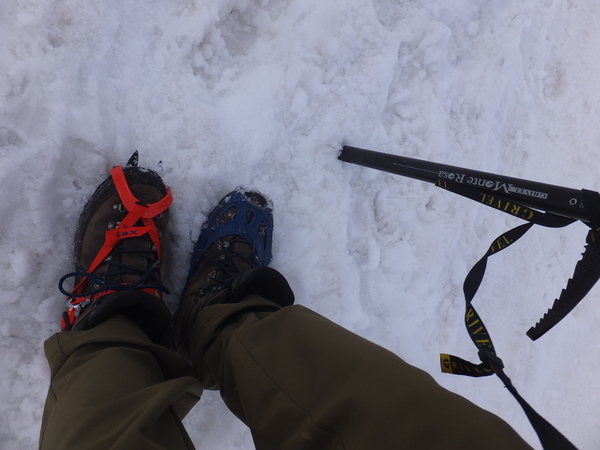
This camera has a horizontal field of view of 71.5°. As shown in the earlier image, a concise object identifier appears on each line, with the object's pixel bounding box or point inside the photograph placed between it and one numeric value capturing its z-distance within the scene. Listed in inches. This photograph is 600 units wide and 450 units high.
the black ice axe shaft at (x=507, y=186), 28.0
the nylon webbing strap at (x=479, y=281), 28.3
